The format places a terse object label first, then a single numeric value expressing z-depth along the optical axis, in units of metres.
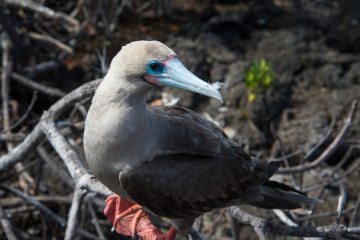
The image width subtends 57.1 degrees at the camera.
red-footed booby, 1.57
